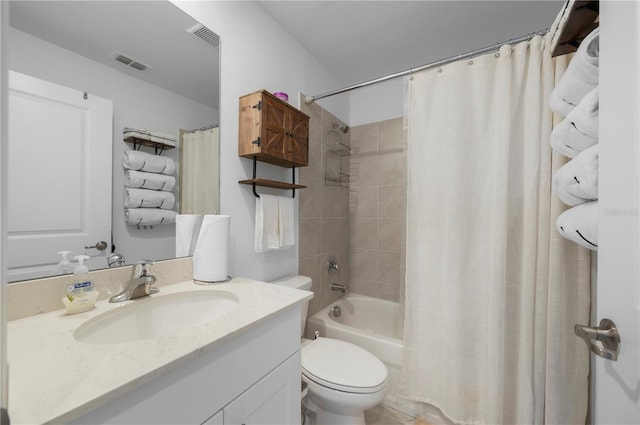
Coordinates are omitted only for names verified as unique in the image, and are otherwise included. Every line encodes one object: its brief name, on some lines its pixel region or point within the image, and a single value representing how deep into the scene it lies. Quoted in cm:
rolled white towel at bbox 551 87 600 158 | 64
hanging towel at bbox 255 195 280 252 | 142
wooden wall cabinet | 129
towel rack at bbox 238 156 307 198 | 136
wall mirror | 74
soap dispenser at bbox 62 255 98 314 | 75
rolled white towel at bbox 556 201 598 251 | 73
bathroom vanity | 44
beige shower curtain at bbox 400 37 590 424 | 110
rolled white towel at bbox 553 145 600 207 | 68
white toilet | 116
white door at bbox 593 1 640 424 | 43
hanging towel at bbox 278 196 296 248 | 154
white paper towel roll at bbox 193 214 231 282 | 108
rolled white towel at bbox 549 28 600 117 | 67
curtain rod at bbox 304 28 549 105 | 122
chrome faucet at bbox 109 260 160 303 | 87
